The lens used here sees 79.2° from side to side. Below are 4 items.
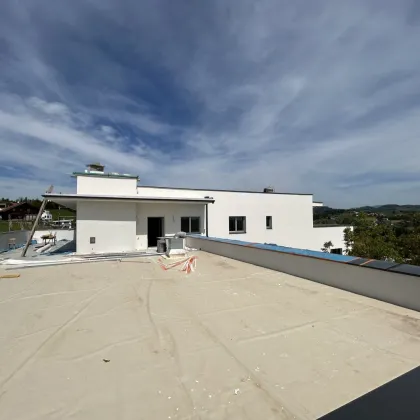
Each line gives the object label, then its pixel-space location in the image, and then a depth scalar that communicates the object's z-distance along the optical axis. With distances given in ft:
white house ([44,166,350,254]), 41.42
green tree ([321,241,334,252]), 70.23
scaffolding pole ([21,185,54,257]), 37.86
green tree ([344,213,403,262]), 63.77
